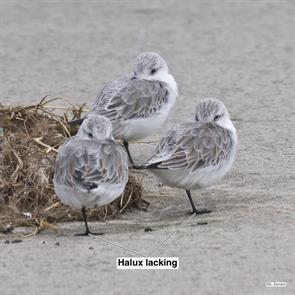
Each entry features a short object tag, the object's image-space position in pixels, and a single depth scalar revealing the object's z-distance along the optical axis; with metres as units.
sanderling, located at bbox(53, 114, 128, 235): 13.06
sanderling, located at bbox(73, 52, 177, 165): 16.69
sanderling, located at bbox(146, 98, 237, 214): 14.10
